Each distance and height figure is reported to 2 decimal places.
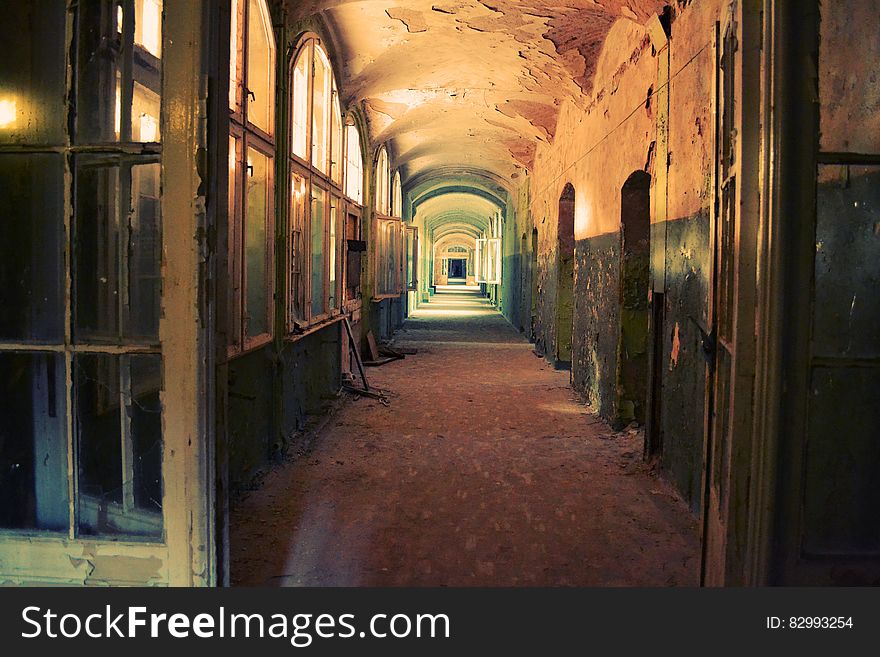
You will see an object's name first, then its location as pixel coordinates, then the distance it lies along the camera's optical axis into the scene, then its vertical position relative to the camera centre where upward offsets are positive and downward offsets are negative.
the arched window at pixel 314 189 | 5.66 +1.01
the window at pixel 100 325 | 2.28 -0.11
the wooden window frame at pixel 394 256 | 10.65 +0.63
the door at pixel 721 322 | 2.40 -0.09
